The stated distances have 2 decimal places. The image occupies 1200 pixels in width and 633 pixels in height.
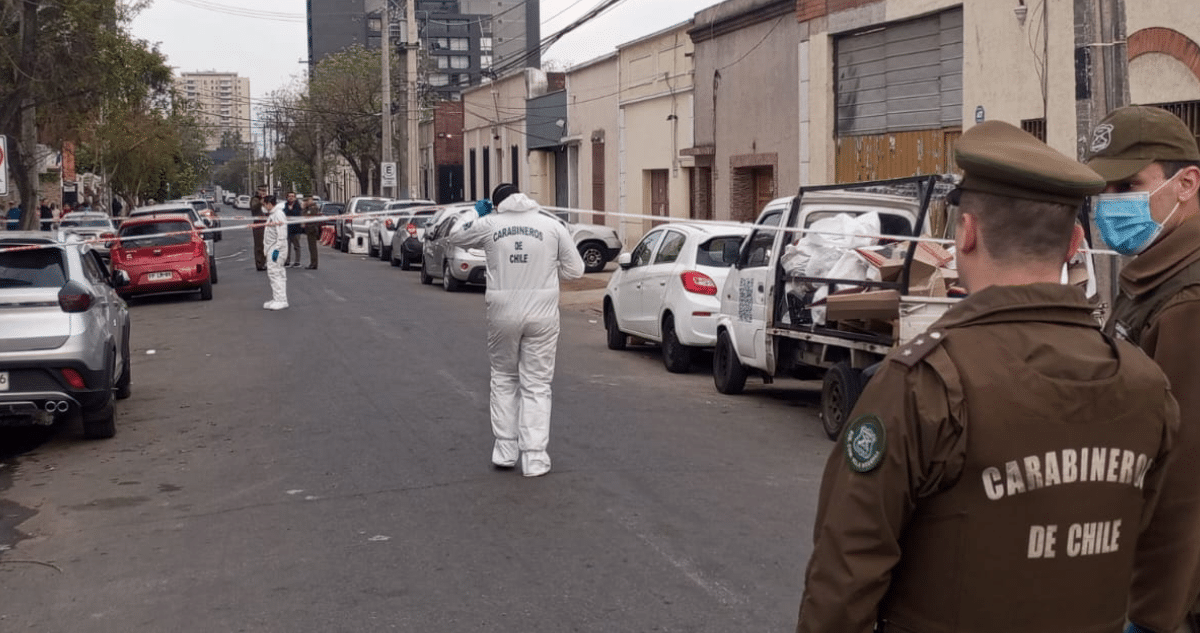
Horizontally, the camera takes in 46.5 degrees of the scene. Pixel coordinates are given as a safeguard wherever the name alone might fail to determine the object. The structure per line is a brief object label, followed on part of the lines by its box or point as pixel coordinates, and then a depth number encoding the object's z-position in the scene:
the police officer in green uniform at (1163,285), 2.89
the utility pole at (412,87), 47.12
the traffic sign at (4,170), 18.47
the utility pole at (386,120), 48.72
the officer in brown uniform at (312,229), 33.22
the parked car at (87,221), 37.28
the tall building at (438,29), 154.12
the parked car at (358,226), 44.09
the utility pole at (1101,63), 11.15
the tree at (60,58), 25.52
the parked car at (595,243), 31.40
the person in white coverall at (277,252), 21.46
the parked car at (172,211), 26.94
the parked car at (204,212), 43.99
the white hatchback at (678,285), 14.41
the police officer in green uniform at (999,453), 2.44
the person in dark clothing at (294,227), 33.64
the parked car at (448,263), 26.58
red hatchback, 24.77
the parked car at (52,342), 10.32
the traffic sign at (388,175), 48.78
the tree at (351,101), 77.12
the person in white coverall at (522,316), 9.07
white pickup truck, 10.28
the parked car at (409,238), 34.53
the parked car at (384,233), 38.31
